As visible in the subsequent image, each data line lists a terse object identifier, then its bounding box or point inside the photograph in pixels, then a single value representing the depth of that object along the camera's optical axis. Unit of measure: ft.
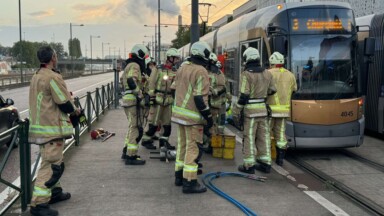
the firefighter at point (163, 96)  26.78
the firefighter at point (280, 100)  24.53
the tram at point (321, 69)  26.48
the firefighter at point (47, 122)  15.85
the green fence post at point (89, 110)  37.12
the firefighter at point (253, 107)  22.43
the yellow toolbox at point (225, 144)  25.98
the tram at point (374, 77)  33.86
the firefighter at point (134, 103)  24.40
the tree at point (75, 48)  404.06
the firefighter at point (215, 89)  27.50
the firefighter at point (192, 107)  18.98
